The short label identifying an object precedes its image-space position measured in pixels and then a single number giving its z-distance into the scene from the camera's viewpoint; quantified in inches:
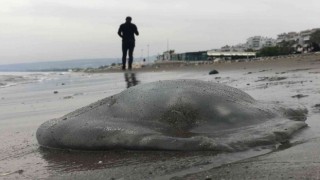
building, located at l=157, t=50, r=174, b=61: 2826.3
